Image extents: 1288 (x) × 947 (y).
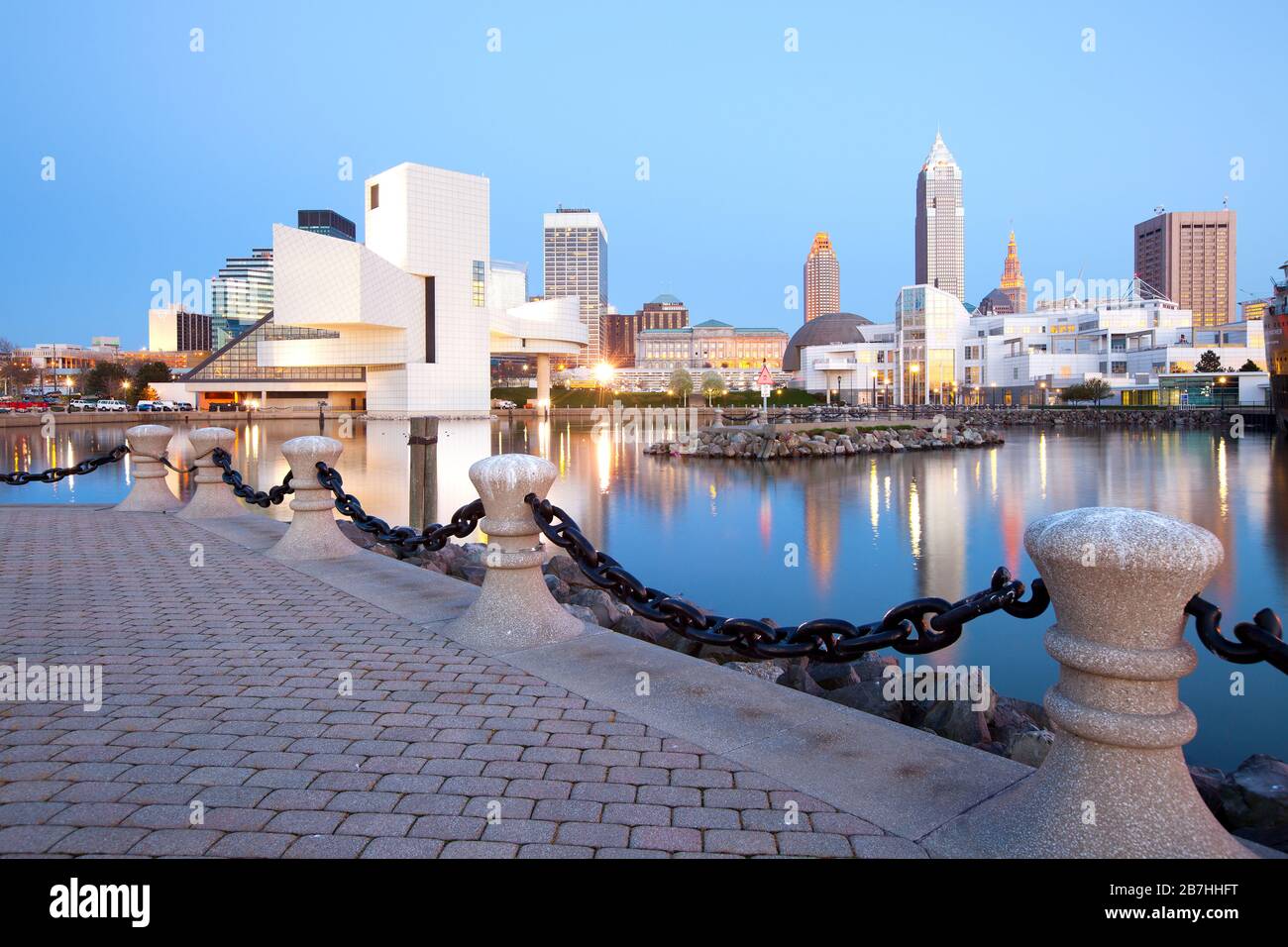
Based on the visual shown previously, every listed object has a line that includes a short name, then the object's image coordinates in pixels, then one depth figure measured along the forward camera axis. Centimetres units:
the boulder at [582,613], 639
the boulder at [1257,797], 357
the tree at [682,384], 9546
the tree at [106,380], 10256
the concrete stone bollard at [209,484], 1057
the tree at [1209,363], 7069
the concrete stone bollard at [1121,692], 220
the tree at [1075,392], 7225
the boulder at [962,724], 431
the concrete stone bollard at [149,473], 1135
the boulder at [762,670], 568
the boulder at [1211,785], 374
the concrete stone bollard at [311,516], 748
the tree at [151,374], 9375
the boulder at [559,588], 787
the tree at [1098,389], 7144
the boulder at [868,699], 470
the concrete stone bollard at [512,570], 478
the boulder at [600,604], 697
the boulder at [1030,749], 373
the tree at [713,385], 10172
